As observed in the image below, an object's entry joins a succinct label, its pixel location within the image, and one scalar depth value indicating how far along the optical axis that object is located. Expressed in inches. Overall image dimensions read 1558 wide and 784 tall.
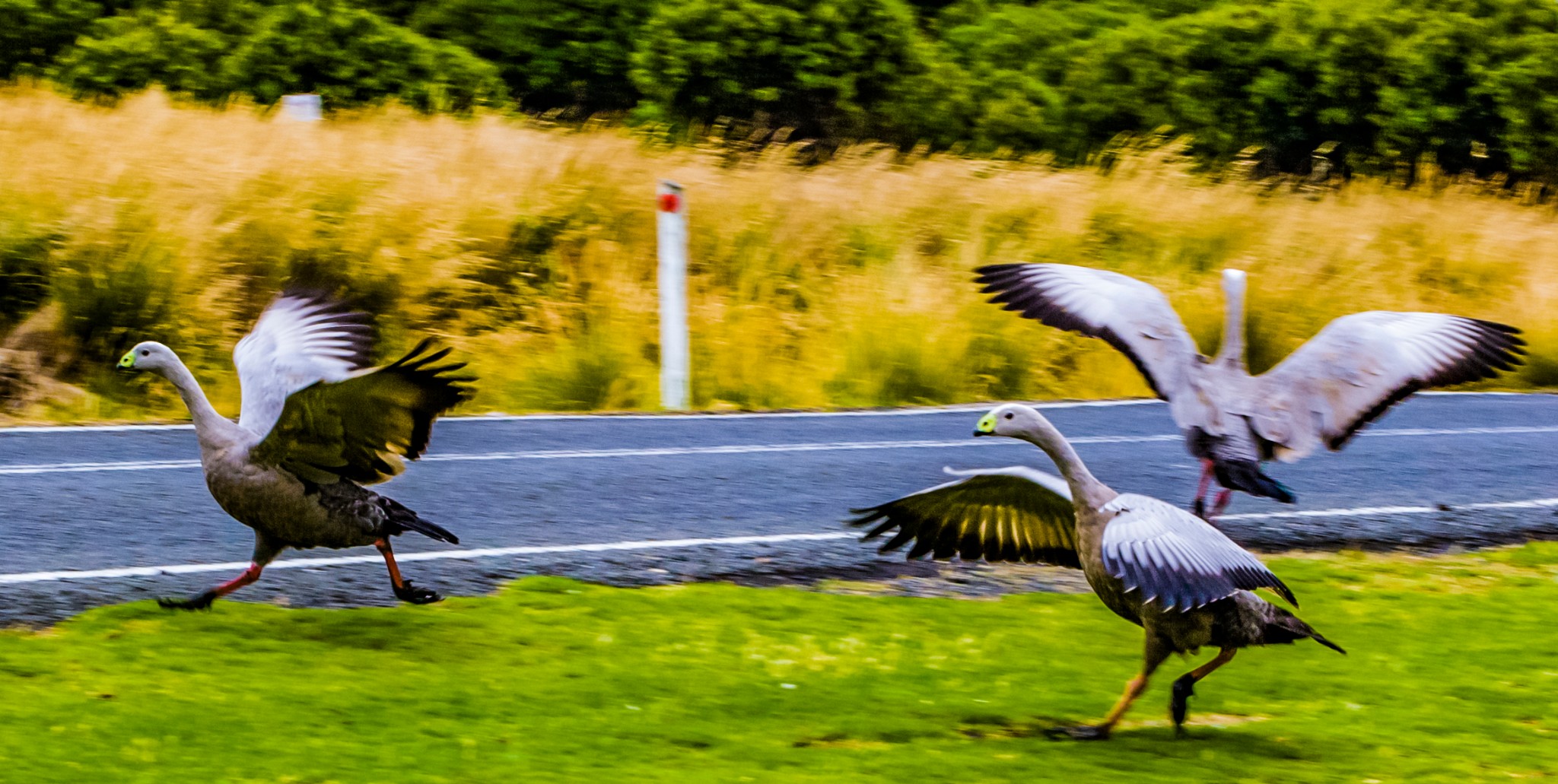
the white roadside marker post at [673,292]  901.8
